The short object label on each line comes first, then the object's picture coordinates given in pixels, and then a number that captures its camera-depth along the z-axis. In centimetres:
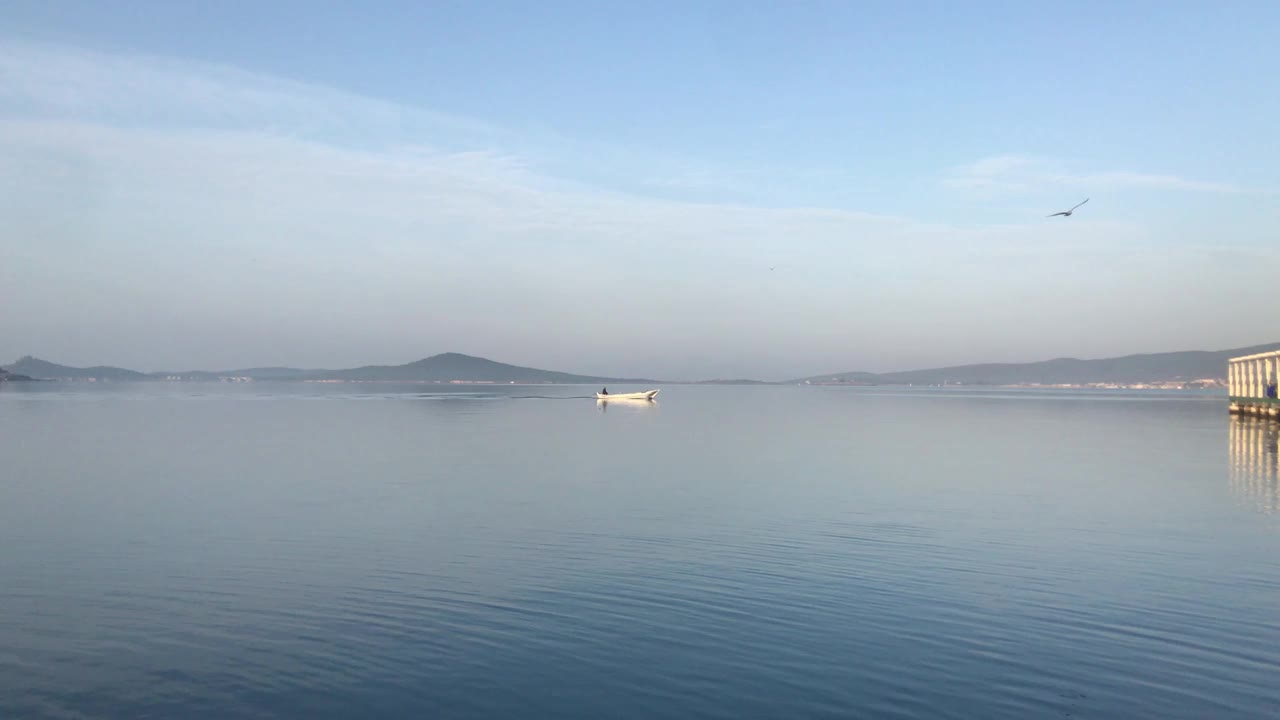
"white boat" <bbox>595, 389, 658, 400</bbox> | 12579
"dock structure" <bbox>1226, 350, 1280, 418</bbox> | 7525
